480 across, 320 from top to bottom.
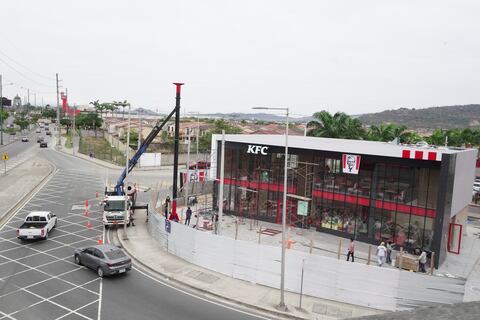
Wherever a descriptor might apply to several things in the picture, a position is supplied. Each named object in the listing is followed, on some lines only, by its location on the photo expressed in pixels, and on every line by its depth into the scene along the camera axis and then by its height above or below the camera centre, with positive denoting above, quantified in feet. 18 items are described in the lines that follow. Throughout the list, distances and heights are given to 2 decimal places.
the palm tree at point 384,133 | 179.22 -2.44
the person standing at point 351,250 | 73.80 -21.95
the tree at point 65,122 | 478.18 -9.38
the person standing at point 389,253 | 78.07 -23.44
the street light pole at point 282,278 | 57.26 -21.33
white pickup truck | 83.87 -23.57
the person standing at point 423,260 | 73.00 -22.86
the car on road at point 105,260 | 67.00 -23.71
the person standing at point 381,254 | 71.82 -21.89
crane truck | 96.89 -22.55
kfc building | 85.35 -14.19
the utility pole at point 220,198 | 77.63 -14.71
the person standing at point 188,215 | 97.40 -22.41
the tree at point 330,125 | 163.84 +0.37
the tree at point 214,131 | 277.85 -8.52
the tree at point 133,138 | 308.19 -16.01
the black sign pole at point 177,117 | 101.06 +0.30
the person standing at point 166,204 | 98.29 -20.83
